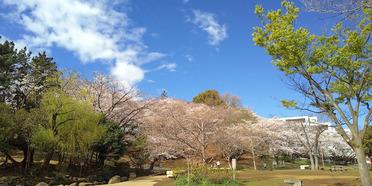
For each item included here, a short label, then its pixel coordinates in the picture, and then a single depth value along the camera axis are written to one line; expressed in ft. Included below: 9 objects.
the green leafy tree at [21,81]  87.76
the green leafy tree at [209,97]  176.76
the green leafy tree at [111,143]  90.22
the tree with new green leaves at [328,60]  36.83
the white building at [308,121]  130.52
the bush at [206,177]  57.72
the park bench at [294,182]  45.87
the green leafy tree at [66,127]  76.53
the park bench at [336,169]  102.02
